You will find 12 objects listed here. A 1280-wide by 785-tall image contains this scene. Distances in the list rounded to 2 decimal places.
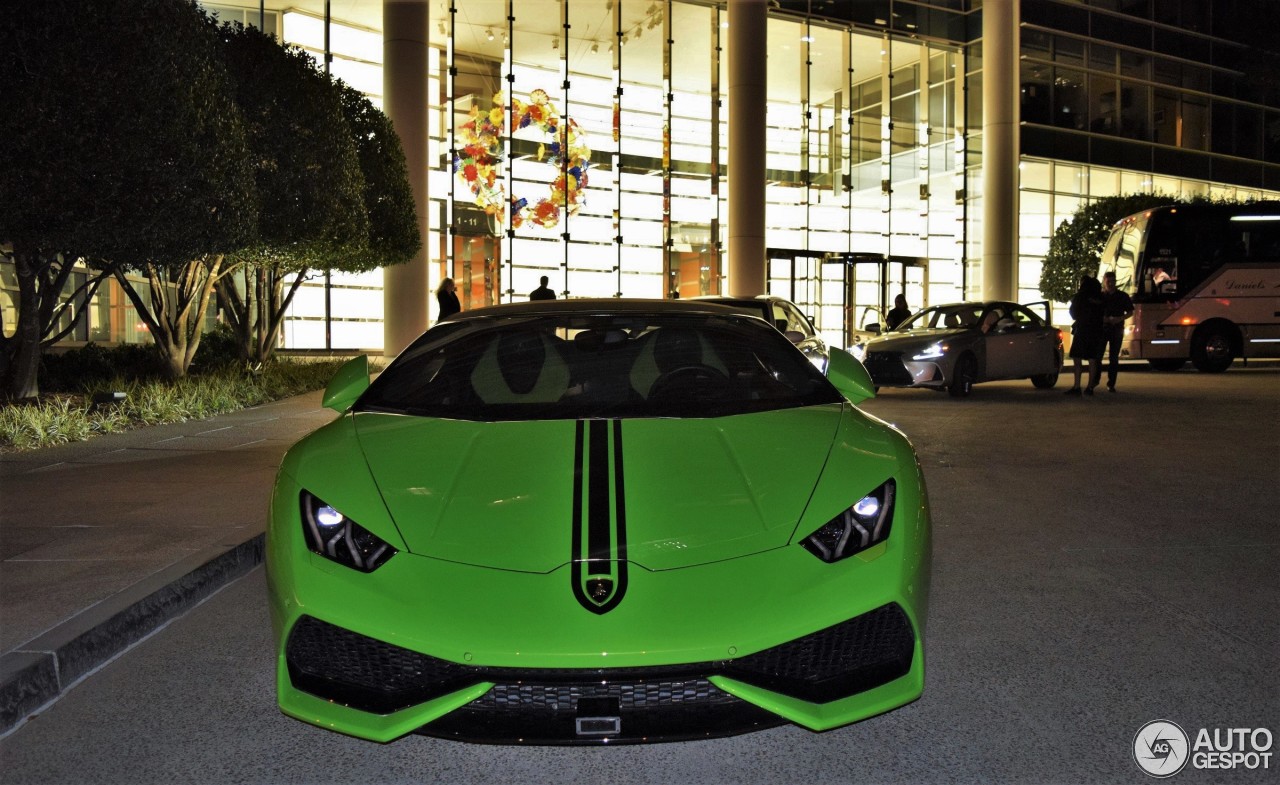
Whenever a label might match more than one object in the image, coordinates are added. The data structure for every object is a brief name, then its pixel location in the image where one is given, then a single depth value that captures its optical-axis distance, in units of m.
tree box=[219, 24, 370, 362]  16.12
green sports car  2.84
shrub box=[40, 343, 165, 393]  15.20
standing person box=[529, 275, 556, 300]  19.77
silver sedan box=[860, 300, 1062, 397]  16.72
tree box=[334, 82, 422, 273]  20.55
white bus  23.25
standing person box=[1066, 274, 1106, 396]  16.02
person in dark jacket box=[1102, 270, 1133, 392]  16.57
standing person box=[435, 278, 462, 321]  20.27
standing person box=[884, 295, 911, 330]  25.08
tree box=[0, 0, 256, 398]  10.38
